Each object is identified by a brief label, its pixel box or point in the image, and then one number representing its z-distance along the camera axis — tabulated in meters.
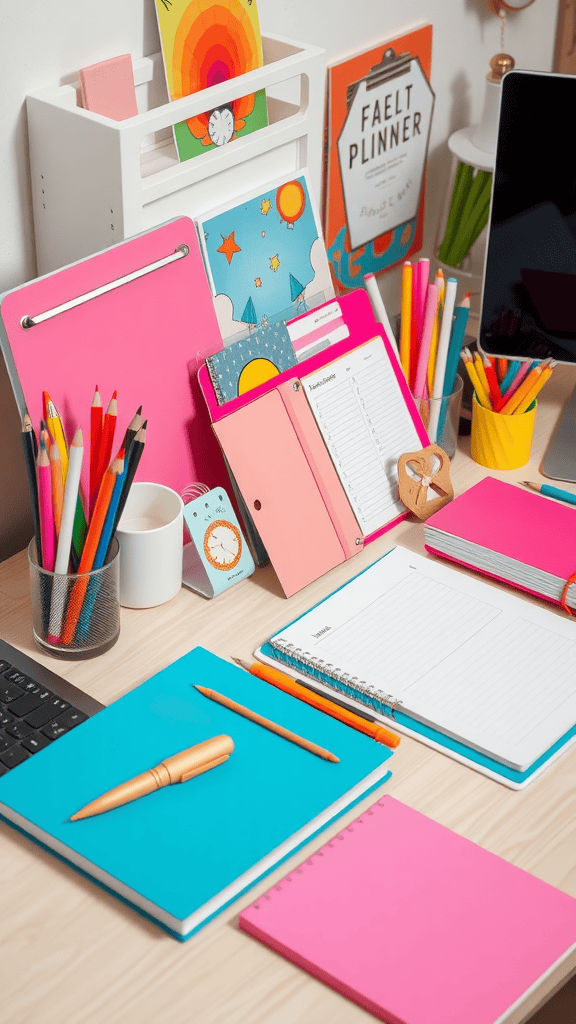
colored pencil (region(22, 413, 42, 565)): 0.86
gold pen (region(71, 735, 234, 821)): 0.78
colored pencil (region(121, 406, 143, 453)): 0.87
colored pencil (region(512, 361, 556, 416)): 1.22
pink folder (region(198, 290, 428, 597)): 1.03
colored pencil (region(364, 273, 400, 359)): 1.17
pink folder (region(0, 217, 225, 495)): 0.93
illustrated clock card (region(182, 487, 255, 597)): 1.02
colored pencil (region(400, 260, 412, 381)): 1.17
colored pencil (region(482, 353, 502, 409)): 1.25
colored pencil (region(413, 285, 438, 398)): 1.18
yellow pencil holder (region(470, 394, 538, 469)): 1.22
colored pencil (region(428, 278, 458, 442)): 1.17
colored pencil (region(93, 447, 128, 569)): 0.88
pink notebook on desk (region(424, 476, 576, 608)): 1.04
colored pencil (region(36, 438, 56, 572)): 0.86
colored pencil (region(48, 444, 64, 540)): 0.87
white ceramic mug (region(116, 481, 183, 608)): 0.97
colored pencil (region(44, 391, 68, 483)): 0.91
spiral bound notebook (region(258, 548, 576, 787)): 0.89
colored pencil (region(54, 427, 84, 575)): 0.86
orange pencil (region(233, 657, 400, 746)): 0.88
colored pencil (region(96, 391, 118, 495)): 0.90
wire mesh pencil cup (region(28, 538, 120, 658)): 0.91
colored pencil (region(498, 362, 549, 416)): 1.22
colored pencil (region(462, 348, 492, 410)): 1.23
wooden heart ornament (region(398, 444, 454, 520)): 1.14
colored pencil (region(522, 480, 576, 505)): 1.17
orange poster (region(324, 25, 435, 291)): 1.29
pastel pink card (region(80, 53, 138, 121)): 0.97
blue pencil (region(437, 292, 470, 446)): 1.19
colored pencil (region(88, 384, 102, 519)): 0.90
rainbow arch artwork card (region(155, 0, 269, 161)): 1.01
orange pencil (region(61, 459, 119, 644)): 0.88
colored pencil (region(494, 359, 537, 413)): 1.24
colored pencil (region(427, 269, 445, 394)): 1.18
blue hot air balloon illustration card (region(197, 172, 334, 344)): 1.08
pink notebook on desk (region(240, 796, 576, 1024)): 0.69
